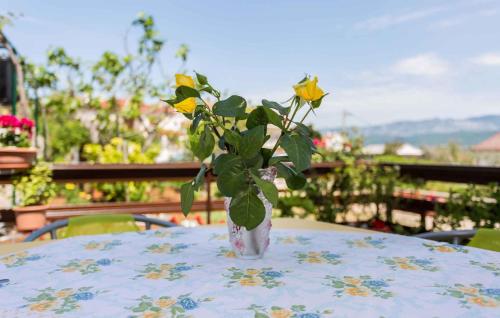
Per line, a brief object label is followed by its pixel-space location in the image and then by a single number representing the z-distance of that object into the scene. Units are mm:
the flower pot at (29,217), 3178
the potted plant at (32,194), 3162
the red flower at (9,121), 3137
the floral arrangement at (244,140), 969
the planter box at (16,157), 3004
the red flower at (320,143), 4130
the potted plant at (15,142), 3033
